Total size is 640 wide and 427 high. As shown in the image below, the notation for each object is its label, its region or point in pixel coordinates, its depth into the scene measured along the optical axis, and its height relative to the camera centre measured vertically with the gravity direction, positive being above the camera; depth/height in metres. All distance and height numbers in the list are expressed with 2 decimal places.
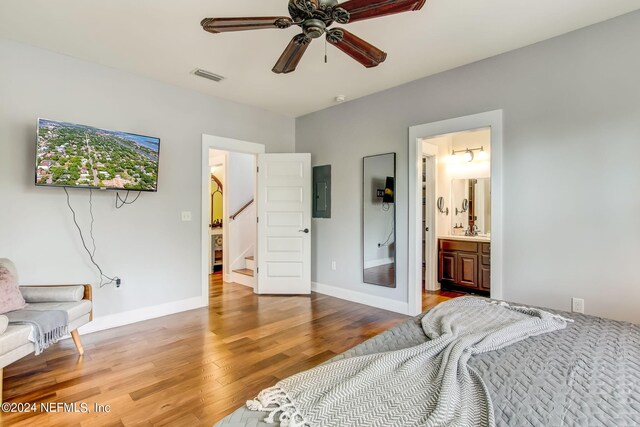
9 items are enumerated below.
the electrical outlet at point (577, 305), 2.57 -0.73
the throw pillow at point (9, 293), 2.21 -0.56
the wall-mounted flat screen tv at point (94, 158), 2.70 +0.54
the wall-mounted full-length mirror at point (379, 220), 3.87 -0.06
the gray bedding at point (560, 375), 0.92 -0.58
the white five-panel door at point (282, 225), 4.59 -0.14
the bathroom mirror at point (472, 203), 4.72 +0.20
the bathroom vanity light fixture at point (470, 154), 4.70 +0.93
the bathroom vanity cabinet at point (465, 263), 4.24 -0.67
